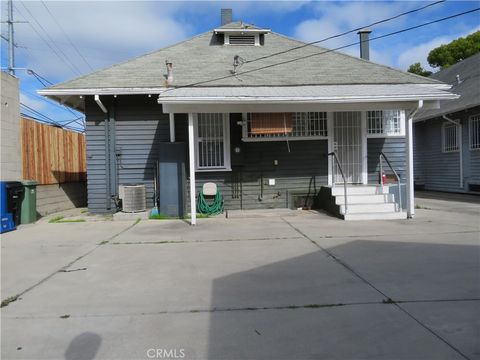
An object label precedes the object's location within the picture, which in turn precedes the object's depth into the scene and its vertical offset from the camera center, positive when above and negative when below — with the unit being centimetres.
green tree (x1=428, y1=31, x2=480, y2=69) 3164 +1008
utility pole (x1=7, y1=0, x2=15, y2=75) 2014 +722
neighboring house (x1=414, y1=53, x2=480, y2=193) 1512 +150
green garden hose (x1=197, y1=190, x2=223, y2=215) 1103 -68
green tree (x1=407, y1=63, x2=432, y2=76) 3575 +937
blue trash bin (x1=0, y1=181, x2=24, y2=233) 870 -42
